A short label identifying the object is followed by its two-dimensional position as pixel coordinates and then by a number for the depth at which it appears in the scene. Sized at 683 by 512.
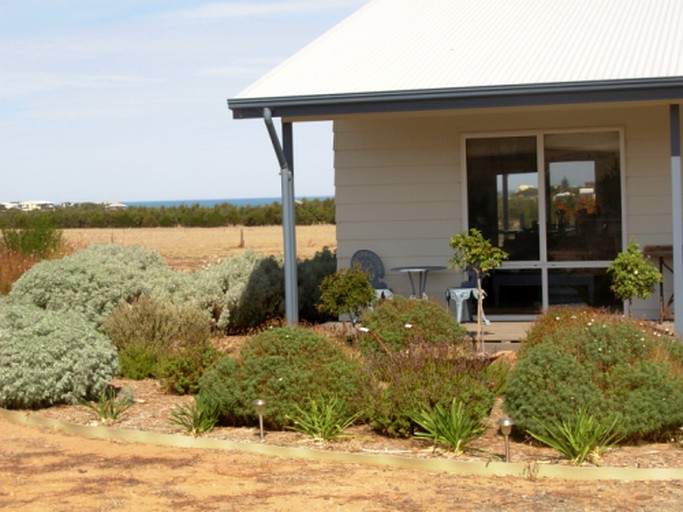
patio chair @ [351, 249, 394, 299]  12.68
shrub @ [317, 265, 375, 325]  11.16
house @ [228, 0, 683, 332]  11.41
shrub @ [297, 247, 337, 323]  14.12
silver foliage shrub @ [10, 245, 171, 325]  12.35
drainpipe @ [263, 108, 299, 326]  11.21
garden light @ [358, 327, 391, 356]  9.19
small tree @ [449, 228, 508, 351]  10.85
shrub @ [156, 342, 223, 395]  9.64
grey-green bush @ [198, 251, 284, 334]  13.74
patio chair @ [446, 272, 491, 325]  11.98
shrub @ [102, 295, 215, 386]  9.74
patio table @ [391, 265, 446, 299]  12.48
